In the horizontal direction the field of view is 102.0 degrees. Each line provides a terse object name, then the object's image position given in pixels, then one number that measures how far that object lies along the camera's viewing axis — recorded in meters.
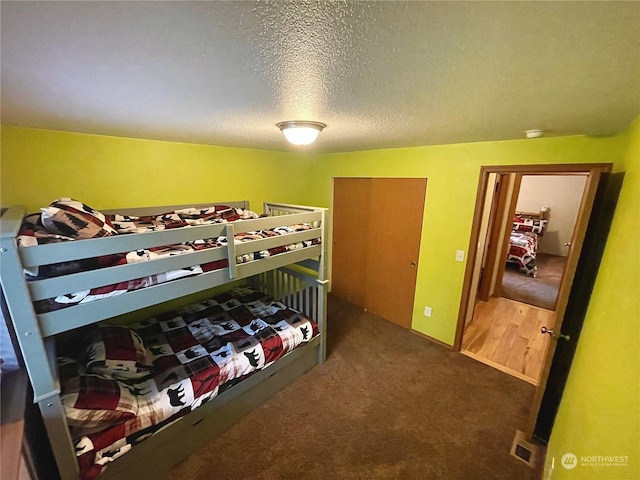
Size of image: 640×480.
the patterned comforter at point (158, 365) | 1.33
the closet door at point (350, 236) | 3.41
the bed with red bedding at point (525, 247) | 5.02
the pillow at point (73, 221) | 1.24
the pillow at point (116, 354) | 1.57
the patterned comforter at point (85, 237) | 1.15
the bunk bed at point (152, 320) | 1.12
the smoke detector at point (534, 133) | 1.77
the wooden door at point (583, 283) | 1.56
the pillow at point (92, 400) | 1.29
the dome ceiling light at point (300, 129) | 1.58
